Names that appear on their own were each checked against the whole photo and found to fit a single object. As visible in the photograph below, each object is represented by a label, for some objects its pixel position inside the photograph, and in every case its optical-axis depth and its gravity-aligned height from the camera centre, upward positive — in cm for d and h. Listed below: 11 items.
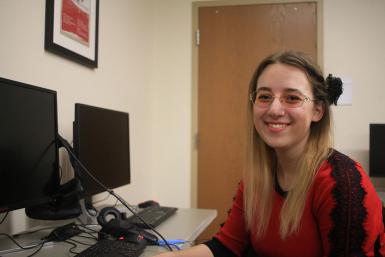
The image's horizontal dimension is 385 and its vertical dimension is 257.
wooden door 274 +53
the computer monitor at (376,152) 253 -8
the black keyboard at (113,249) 102 -34
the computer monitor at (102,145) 134 -3
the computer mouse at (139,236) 117 -33
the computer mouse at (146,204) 187 -35
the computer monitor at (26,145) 100 -3
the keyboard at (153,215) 143 -34
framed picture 151 +51
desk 111 -37
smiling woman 94 -14
